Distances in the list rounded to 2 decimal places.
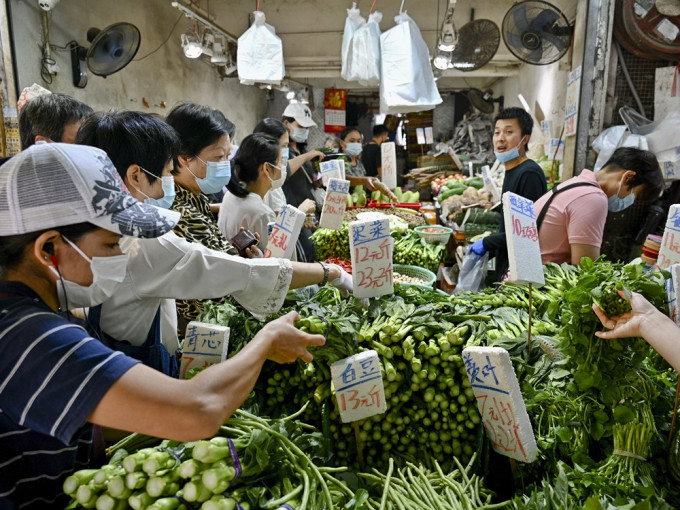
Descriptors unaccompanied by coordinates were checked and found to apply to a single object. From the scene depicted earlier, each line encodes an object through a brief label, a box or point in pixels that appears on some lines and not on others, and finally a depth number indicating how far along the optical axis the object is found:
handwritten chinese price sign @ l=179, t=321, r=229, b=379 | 1.64
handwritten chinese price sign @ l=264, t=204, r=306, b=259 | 2.35
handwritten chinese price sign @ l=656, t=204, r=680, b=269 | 1.86
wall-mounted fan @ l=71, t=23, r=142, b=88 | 5.18
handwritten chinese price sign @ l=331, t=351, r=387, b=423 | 1.58
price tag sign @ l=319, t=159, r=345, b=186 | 4.59
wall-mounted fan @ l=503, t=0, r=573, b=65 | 5.23
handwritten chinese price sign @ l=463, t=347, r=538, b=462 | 1.46
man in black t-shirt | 3.61
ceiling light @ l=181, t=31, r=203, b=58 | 6.31
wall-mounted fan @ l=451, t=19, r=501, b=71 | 6.33
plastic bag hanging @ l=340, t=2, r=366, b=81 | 4.57
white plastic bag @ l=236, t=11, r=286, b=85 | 4.72
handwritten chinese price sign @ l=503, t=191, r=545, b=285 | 1.72
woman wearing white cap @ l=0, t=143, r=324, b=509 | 0.94
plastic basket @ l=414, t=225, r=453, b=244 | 4.68
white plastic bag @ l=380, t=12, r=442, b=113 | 4.27
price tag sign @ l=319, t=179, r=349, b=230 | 3.33
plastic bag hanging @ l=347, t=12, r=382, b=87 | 4.43
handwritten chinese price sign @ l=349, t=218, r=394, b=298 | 1.98
